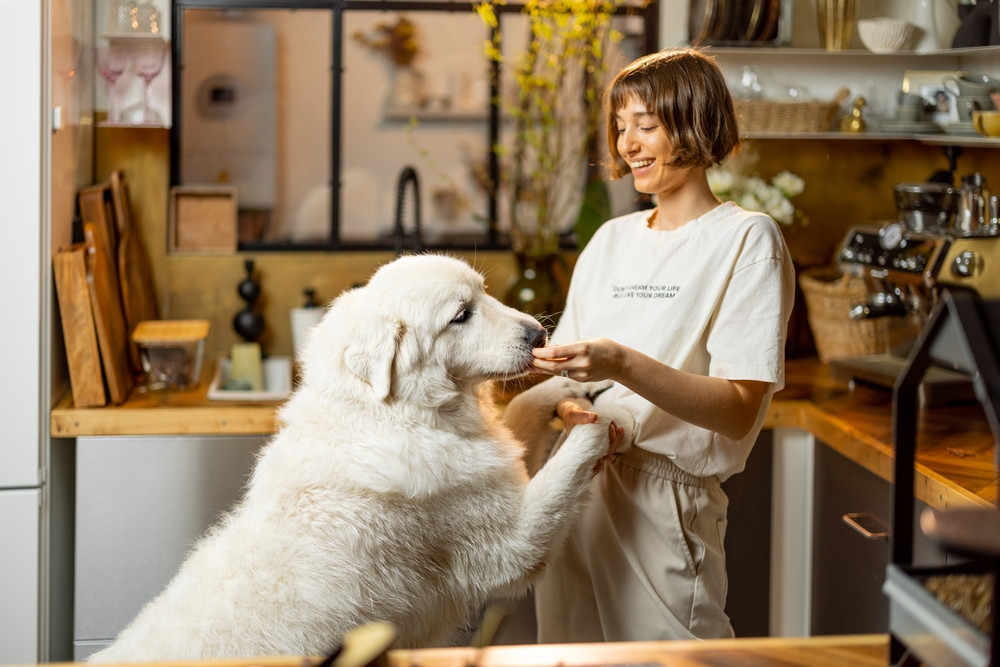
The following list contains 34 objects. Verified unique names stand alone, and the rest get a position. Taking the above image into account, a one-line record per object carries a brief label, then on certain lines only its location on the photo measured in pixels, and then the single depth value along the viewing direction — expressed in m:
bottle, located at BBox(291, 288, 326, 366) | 3.42
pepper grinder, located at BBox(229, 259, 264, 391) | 3.33
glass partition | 4.82
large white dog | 1.49
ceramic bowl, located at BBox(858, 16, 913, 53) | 3.15
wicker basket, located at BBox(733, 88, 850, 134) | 3.15
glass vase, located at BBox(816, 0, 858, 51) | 3.19
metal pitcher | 2.73
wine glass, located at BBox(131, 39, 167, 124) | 3.12
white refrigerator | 2.47
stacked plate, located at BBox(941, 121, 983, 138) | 2.91
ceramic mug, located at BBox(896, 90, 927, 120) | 3.17
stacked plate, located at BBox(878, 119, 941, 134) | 3.16
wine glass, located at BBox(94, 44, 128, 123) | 3.12
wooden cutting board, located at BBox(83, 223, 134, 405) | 2.73
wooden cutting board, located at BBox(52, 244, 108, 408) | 2.62
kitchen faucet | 3.21
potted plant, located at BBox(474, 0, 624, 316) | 3.30
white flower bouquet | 3.20
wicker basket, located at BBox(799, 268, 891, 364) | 3.10
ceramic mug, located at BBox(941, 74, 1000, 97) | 2.86
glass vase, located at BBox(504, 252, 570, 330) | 3.28
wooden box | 3.47
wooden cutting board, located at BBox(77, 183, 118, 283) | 2.96
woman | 1.67
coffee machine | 2.53
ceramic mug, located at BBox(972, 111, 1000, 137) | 2.72
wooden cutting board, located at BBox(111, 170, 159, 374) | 3.11
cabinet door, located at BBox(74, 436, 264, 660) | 2.76
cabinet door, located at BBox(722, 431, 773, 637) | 2.89
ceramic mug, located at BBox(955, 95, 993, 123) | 2.87
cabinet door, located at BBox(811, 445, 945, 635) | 2.47
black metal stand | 0.79
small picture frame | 3.16
